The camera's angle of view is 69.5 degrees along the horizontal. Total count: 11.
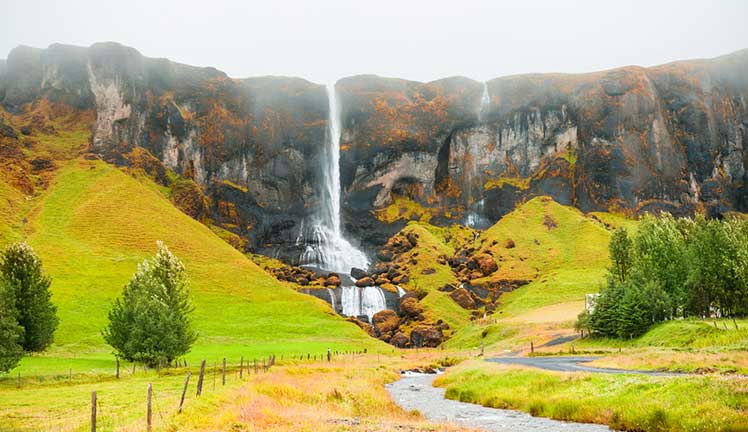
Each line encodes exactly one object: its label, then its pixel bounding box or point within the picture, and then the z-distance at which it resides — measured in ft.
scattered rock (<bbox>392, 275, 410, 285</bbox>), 487.20
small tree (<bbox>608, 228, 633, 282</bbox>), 312.91
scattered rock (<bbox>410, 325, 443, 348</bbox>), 372.99
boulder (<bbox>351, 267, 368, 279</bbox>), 530.27
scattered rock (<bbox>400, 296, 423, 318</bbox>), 417.51
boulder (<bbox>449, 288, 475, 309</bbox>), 451.53
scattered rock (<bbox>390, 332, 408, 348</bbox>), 377.30
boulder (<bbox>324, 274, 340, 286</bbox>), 493.36
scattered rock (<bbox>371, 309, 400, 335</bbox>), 404.77
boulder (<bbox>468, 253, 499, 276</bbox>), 504.84
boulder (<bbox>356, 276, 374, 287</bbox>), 487.20
